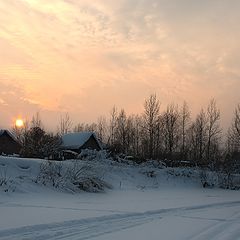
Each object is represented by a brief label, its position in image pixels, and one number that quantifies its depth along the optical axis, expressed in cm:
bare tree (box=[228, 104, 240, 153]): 4337
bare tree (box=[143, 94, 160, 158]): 4751
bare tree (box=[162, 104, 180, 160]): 5191
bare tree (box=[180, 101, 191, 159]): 5351
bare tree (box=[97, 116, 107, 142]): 6259
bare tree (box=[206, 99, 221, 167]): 5170
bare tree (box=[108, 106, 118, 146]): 5793
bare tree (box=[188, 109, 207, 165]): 5237
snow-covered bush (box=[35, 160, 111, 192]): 1484
